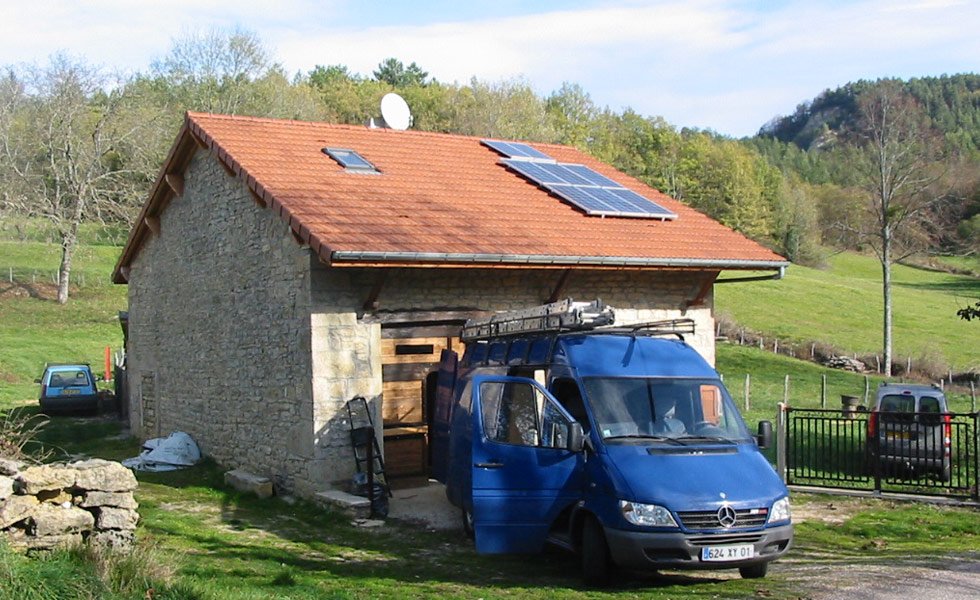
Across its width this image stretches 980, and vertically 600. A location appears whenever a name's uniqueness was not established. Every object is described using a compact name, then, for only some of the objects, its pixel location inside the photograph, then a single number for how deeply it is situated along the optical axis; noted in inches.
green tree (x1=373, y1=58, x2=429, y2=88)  3171.8
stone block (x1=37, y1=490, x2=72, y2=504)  347.3
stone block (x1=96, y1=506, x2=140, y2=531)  355.6
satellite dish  766.5
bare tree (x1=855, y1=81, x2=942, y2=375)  1344.7
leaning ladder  500.7
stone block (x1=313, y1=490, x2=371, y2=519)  470.0
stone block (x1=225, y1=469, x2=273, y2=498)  539.5
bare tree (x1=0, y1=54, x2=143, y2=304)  1577.3
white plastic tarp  628.1
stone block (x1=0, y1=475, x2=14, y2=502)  321.4
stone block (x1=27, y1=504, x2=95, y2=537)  331.3
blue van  317.1
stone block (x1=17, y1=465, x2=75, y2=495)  339.9
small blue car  948.0
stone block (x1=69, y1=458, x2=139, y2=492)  354.9
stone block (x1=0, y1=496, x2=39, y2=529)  323.3
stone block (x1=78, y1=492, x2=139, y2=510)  355.3
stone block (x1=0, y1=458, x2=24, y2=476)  350.6
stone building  508.4
